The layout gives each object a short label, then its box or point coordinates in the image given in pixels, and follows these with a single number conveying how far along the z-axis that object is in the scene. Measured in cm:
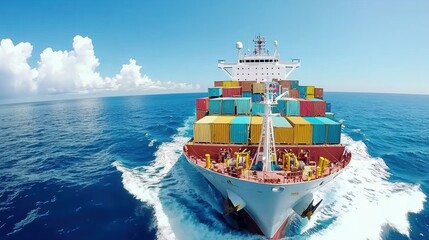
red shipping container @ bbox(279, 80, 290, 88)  3547
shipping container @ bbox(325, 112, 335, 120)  2602
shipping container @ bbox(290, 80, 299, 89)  3569
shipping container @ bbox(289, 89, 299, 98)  3209
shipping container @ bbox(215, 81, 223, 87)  3849
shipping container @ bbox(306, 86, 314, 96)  3372
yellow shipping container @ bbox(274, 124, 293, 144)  1867
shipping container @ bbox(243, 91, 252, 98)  3081
